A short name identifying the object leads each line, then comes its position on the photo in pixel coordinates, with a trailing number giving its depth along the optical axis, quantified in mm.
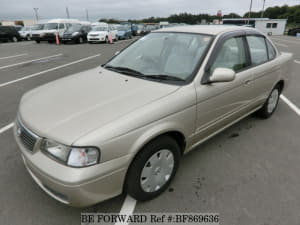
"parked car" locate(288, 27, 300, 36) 36306
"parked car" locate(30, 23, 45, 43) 19281
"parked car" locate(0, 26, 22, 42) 21873
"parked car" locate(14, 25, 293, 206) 1685
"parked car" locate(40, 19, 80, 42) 19172
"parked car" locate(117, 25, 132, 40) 24003
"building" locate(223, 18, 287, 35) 43594
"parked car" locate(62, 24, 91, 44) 18562
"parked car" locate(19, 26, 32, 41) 24594
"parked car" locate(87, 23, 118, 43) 18859
